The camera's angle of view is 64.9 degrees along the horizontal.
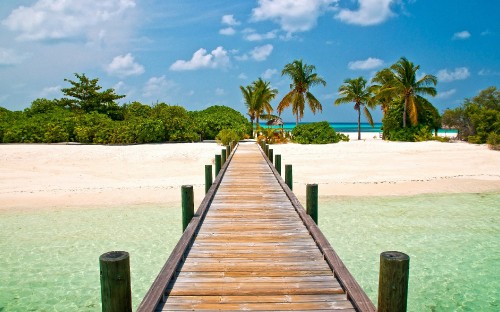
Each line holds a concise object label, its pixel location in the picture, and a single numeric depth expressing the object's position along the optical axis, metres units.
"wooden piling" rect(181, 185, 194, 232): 7.57
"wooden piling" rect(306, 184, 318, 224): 7.66
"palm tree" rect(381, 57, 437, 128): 35.94
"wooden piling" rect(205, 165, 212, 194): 10.89
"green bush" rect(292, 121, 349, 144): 31.00
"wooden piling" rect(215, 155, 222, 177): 13.61
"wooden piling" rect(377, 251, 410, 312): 3.56
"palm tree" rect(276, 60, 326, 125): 41.59
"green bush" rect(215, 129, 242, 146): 27.81
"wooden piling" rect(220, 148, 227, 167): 16.18
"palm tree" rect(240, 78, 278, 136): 45.66
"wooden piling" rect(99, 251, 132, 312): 3.50
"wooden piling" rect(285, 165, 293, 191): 11.17
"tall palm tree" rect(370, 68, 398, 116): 38.19
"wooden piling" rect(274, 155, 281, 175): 13.72
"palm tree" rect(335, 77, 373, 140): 45.47
